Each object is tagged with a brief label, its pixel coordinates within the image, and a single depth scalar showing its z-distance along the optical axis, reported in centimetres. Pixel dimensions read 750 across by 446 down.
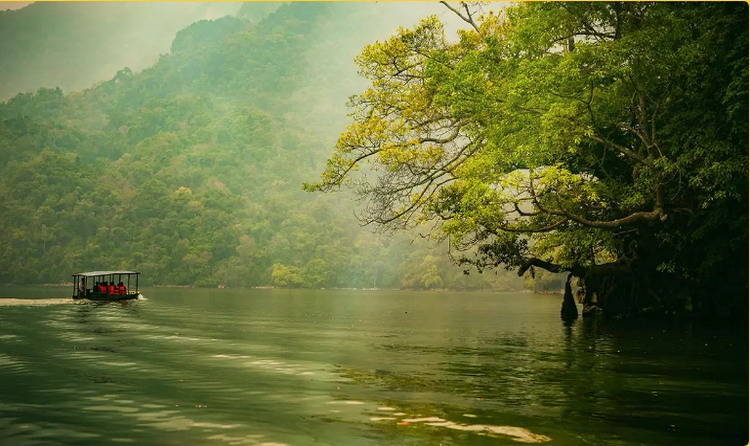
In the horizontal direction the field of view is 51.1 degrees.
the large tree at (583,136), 3023
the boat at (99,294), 7369
